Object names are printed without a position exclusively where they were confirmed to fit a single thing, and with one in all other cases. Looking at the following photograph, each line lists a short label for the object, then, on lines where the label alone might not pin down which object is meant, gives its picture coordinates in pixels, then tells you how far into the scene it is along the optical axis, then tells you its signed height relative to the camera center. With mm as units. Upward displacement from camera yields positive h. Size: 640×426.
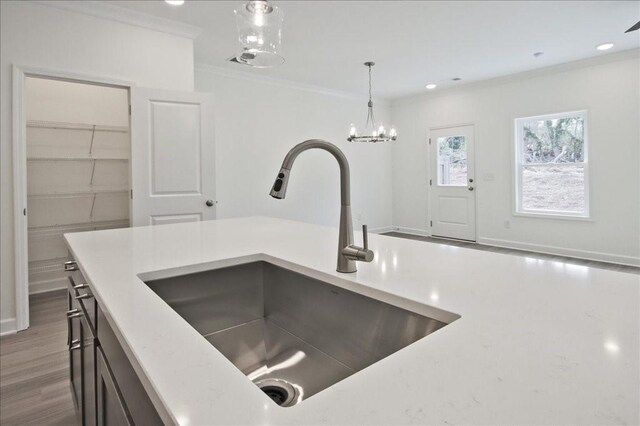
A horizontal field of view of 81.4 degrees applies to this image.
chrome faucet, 998 +6
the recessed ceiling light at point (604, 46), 4410 +1943
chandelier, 5164 +1056
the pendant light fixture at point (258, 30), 1743 +885
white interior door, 3389 +542
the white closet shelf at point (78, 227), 4098 -145
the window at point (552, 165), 5180 +634
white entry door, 6430 +480
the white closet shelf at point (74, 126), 3988 +996
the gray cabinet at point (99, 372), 704 -396
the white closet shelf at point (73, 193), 4031 +242
